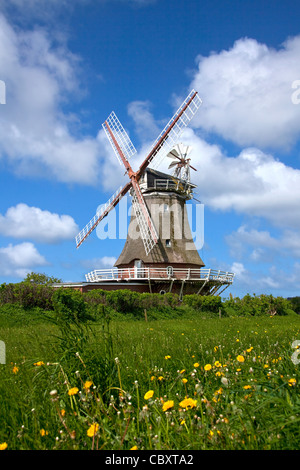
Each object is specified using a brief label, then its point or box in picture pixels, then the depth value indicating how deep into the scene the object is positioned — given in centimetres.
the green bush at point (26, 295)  1836
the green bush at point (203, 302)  2622
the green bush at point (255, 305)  2830
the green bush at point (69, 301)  1817
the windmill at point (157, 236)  2914
